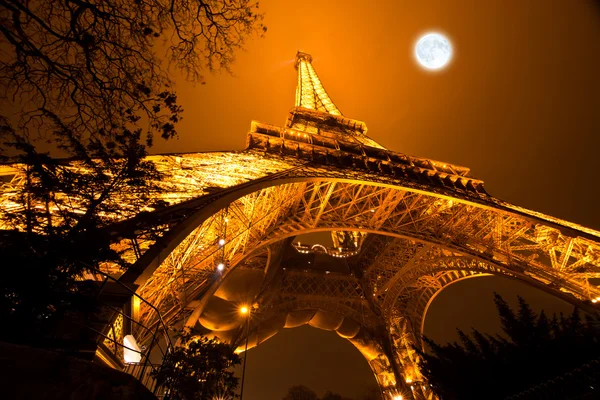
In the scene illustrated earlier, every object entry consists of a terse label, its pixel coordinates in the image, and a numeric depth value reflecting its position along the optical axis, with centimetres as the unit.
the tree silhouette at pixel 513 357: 531
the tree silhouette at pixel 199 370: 474
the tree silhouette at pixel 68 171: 330
